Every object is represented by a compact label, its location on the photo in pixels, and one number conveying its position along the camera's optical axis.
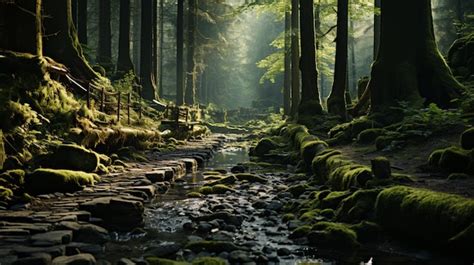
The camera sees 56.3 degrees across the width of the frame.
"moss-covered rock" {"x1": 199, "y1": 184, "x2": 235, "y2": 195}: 9.73
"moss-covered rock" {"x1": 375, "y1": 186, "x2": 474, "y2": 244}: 4.42
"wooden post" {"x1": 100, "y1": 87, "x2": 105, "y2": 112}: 13.42
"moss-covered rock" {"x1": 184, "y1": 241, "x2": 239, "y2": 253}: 5.48
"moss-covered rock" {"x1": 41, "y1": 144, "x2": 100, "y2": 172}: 8.47
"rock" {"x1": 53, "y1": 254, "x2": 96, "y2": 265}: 4.51
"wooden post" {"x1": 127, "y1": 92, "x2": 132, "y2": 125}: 15.92
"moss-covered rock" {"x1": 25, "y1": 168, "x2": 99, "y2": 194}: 7.59
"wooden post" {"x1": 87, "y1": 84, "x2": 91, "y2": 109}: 12.09
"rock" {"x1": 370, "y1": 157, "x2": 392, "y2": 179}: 6.55
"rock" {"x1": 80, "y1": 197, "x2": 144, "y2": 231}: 6.53
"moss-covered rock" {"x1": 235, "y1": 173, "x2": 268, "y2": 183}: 11.30
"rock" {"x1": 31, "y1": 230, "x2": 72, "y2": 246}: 5.06
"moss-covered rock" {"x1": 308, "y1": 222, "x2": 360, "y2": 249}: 5.48
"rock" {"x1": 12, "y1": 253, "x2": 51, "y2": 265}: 4.38
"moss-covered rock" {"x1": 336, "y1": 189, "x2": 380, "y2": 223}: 6.07
